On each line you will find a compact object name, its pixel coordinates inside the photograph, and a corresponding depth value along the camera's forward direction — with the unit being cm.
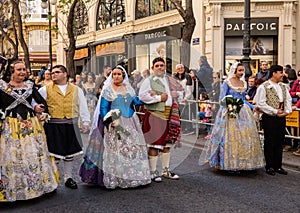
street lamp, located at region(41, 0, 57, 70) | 2497
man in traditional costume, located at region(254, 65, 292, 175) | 732
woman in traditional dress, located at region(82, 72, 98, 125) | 978
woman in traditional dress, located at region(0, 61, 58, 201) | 559
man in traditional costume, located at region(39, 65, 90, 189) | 643
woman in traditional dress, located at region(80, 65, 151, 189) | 627
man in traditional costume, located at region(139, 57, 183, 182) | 678
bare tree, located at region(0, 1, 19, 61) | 2839
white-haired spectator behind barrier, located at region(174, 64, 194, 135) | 1099
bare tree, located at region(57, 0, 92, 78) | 1853
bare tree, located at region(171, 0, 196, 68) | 1283
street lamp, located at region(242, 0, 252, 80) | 1143
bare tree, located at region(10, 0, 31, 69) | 2355
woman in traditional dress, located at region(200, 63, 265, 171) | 723
